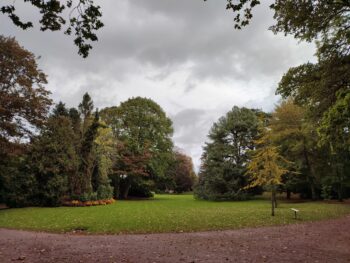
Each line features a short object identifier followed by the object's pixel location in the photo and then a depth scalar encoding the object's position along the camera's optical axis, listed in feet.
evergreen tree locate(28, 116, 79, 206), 87.76
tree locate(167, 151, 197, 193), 229.78
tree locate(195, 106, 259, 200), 119.75
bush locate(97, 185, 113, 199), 99.87
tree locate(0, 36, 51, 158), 76.33
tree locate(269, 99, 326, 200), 108.58
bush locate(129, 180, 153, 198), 139.07
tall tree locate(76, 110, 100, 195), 98.68
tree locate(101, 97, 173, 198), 129.29
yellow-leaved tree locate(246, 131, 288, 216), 62.54
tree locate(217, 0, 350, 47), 40.22
